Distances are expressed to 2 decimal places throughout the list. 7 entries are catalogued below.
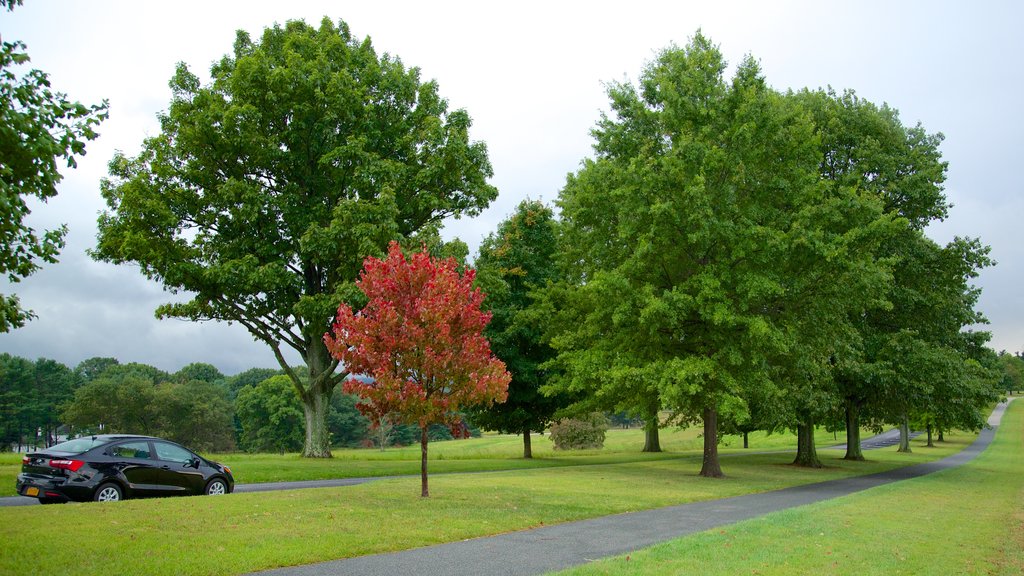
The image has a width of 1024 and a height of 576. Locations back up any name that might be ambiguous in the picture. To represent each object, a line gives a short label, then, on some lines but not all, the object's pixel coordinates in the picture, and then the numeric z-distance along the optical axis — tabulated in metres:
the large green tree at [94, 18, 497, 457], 25.12
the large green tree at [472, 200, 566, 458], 34.56
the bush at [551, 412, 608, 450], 55.47
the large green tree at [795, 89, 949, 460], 31.52
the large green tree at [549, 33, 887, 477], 23.20
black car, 13.41
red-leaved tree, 15.30
